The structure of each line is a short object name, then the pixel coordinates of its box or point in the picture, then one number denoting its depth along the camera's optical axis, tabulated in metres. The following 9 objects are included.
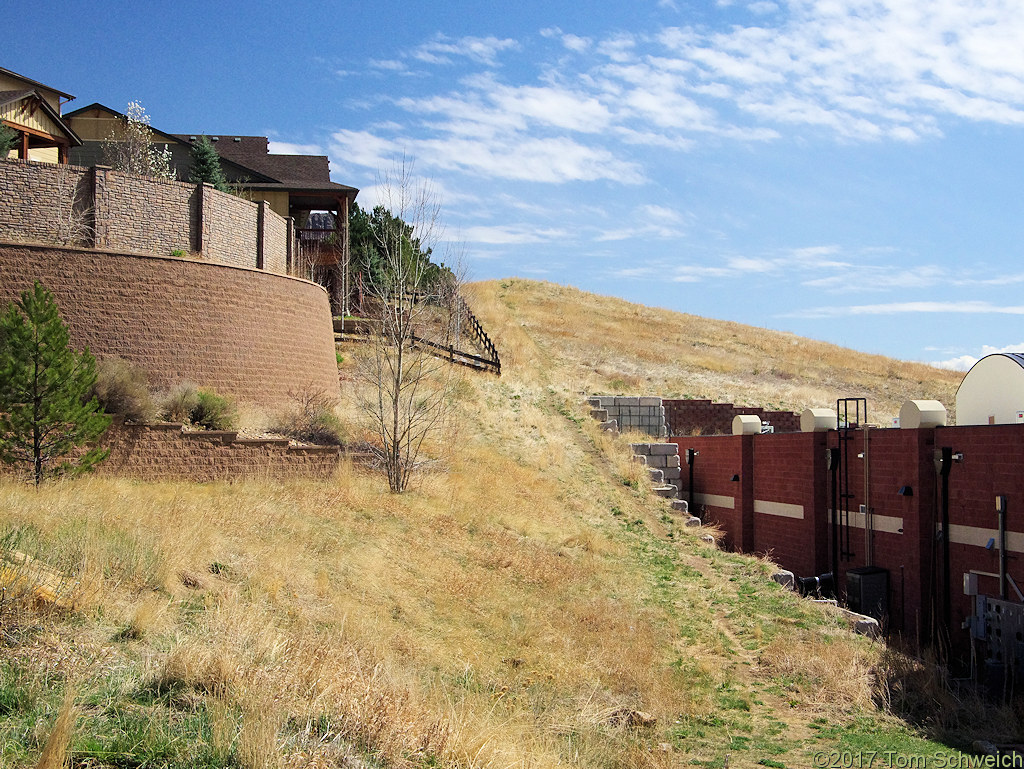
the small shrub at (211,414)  16.55
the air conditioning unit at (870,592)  15.38
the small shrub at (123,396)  15.22
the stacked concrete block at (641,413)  27.61
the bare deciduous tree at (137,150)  28.06
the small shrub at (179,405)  16.23
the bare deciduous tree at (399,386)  17.00
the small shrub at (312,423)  17.84
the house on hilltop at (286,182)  32.28
